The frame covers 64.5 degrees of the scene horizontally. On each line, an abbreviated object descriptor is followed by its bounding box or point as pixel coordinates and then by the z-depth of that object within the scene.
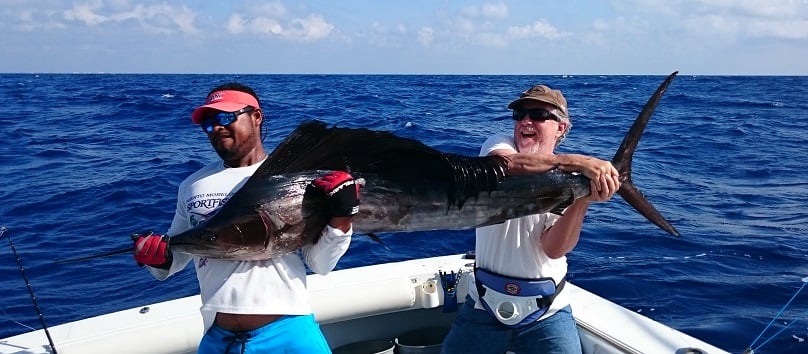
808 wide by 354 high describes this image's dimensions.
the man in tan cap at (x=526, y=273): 2.75
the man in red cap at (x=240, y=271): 2.24
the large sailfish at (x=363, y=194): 2.14
